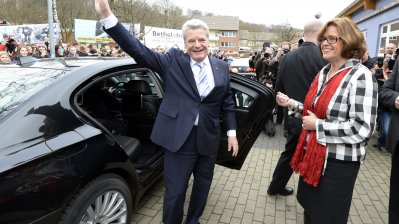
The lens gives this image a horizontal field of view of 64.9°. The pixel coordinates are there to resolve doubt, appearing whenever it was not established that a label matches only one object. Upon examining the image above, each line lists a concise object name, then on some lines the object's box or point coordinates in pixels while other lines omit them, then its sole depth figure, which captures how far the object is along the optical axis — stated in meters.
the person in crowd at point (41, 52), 9.43
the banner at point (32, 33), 16.58
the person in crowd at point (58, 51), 11.48
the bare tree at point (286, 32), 34.73
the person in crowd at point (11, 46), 11.39
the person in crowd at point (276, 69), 7.45
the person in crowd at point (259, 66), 9.42
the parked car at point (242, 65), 13.77
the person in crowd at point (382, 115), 5.12
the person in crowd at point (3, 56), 5.80
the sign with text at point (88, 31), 14.37
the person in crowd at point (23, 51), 8.80
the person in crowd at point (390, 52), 5.69
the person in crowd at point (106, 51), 11.99
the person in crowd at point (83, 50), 10.54
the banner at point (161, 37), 16.08
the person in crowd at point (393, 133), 2.37
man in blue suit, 2.31
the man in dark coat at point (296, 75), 3.25
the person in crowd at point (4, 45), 11.29
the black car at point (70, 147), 1.78
